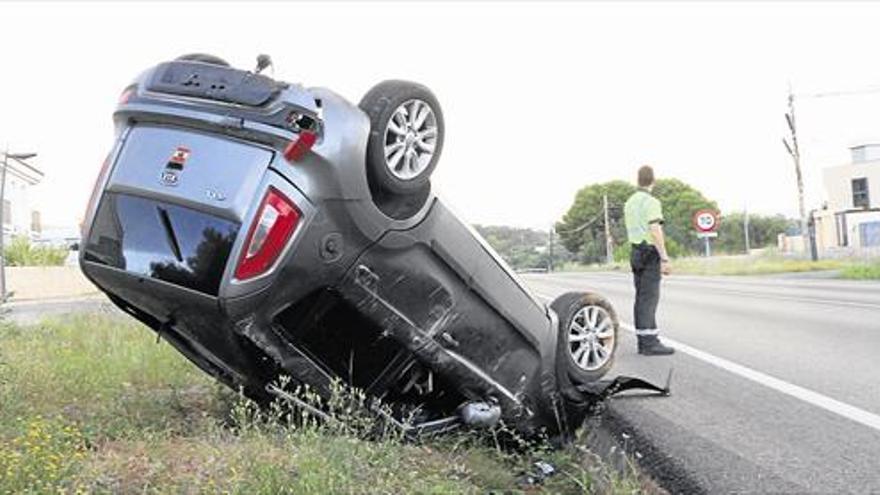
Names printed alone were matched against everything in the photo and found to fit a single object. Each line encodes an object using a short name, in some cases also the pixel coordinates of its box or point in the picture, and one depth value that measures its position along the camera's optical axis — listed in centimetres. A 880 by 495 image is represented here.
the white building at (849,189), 6203
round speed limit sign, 4412
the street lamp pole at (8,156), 2577
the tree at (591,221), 9549
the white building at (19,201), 5225
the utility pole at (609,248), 7956
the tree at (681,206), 9525
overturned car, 354
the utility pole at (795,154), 4138
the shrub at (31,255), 3831
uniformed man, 813
